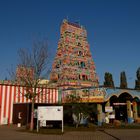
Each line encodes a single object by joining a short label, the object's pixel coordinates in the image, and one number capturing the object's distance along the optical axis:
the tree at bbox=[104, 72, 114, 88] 63.16
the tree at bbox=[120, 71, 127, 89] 63.48
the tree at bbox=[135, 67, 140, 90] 59.78
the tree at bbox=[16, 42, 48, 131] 23.38
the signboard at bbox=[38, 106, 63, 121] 20.16
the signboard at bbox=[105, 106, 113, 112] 28.97
